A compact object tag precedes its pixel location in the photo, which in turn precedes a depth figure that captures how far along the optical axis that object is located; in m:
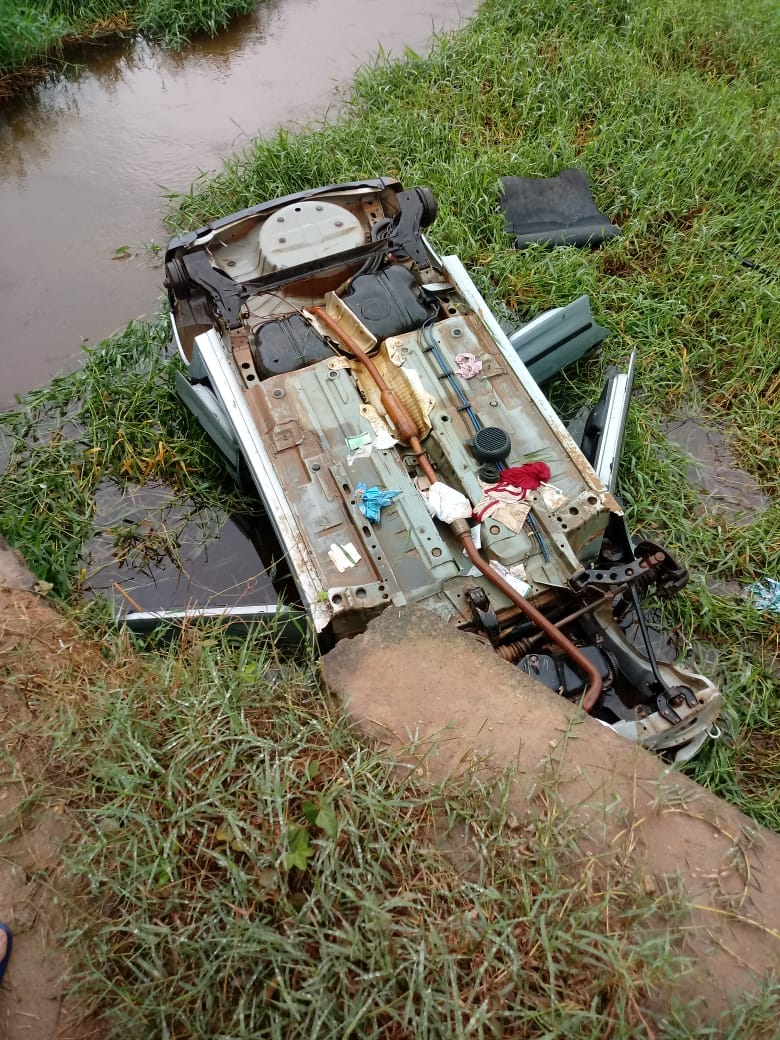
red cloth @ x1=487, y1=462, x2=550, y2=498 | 2.86
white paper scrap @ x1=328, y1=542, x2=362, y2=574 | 2.72
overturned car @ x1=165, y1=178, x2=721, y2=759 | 2.62
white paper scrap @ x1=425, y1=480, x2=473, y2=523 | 2.79
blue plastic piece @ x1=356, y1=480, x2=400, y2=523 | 2.81
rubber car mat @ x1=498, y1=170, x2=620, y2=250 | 4.79
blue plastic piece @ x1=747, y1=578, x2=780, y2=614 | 3.42
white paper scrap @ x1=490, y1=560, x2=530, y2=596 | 2.66
